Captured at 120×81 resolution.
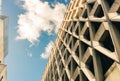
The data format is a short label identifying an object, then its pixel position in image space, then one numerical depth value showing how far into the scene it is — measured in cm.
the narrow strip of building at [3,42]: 1601
